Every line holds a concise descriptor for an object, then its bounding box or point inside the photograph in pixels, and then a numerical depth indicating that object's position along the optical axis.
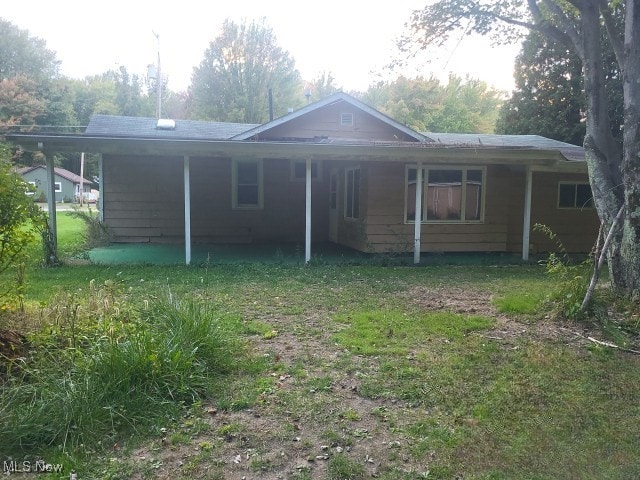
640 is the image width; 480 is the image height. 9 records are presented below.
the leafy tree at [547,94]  24.19
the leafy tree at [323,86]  47.62
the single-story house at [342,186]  10.36
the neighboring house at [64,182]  49.28
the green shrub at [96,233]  12.80
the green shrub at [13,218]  4.09
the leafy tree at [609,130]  6.40
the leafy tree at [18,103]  39.72
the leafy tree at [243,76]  39.62
